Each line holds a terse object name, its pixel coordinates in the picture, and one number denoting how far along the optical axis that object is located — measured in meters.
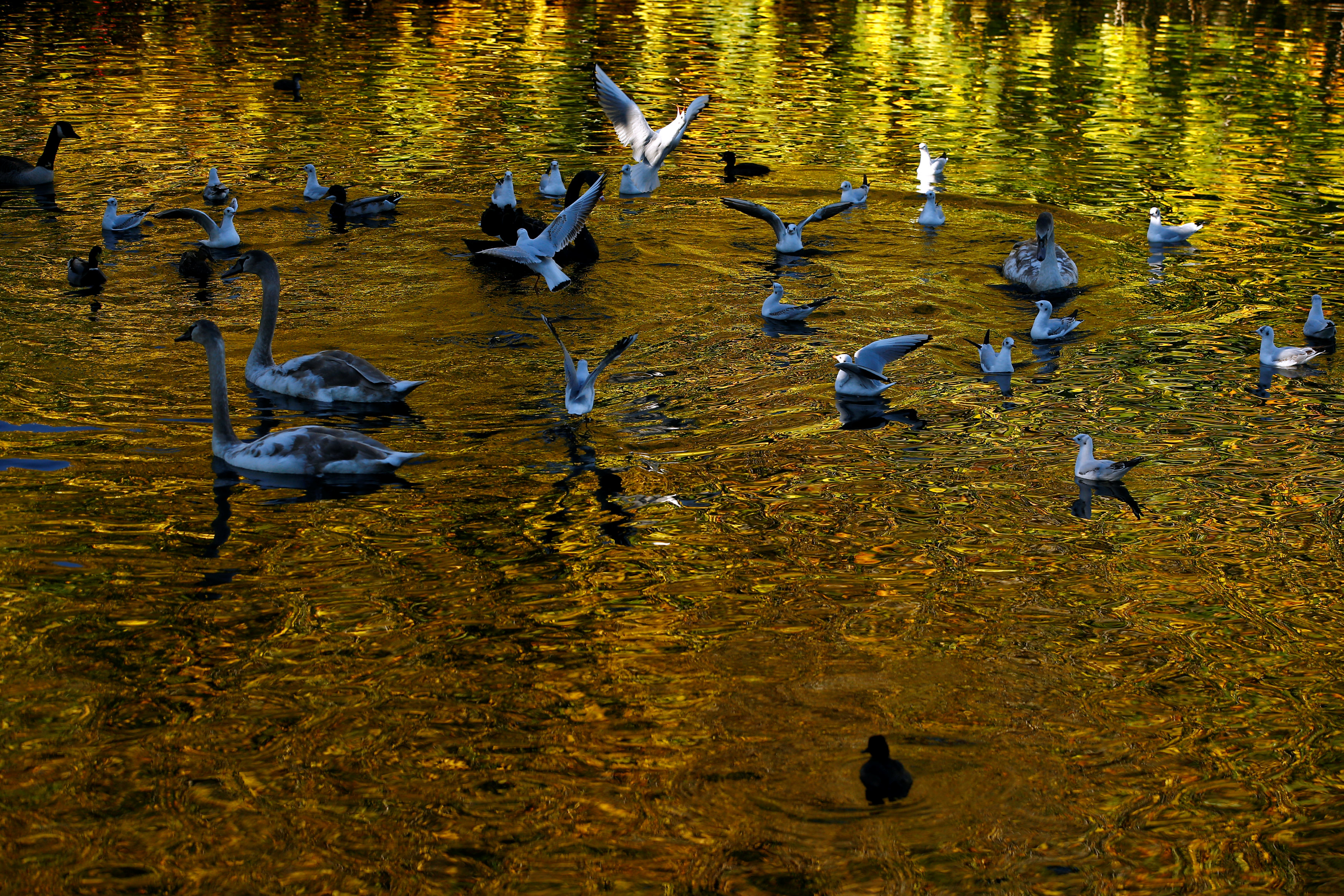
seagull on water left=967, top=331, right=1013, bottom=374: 14.02
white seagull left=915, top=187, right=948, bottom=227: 20.14
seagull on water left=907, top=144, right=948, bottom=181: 21.73
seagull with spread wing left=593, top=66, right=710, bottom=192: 19.98
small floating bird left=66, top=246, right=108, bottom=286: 15.80
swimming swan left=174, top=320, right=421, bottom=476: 11.16
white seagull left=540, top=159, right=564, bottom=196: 21.31
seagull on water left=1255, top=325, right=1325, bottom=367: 14.17
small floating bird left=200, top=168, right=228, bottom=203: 19.59
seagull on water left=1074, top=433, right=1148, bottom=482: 11.03
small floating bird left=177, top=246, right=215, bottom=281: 16.70
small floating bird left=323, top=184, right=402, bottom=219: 18.98
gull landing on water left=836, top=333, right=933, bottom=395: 13.14
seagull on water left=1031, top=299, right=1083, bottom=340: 15.09
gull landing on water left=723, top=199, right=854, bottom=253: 17.89
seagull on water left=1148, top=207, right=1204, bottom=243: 19.19
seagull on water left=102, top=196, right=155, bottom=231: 18.09
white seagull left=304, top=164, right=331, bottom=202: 20.12
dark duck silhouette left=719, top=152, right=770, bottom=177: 22.80
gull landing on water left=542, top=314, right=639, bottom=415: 12.19
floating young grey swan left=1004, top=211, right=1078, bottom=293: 16.94
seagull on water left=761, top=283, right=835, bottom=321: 15.59
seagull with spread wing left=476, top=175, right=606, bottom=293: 15.82
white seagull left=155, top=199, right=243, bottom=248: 17.39
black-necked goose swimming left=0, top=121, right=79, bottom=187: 20.83
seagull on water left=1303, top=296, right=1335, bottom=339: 14.92
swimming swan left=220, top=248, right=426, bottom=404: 12.79
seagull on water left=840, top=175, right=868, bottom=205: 20.84
